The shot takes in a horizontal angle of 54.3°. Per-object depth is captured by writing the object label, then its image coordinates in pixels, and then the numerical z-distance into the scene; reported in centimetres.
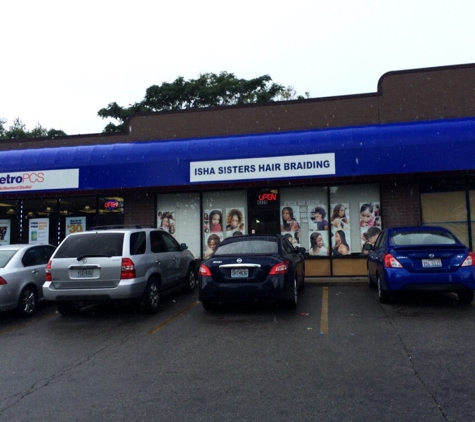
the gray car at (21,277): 880
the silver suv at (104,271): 846
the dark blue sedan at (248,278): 833
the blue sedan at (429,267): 840
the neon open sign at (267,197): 1453
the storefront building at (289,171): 1255
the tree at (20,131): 4925
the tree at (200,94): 4184
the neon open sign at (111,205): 1559
